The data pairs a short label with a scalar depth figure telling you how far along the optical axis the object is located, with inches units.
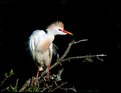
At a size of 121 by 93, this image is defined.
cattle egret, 462.3
